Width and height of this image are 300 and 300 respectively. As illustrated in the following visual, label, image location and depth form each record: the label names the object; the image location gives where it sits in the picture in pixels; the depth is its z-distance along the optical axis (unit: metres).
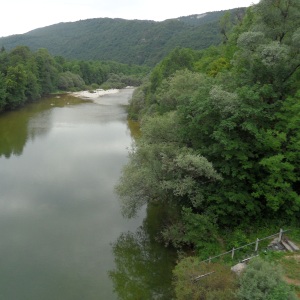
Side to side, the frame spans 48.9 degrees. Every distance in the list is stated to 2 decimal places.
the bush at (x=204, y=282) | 10.26
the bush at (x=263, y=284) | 9.30
